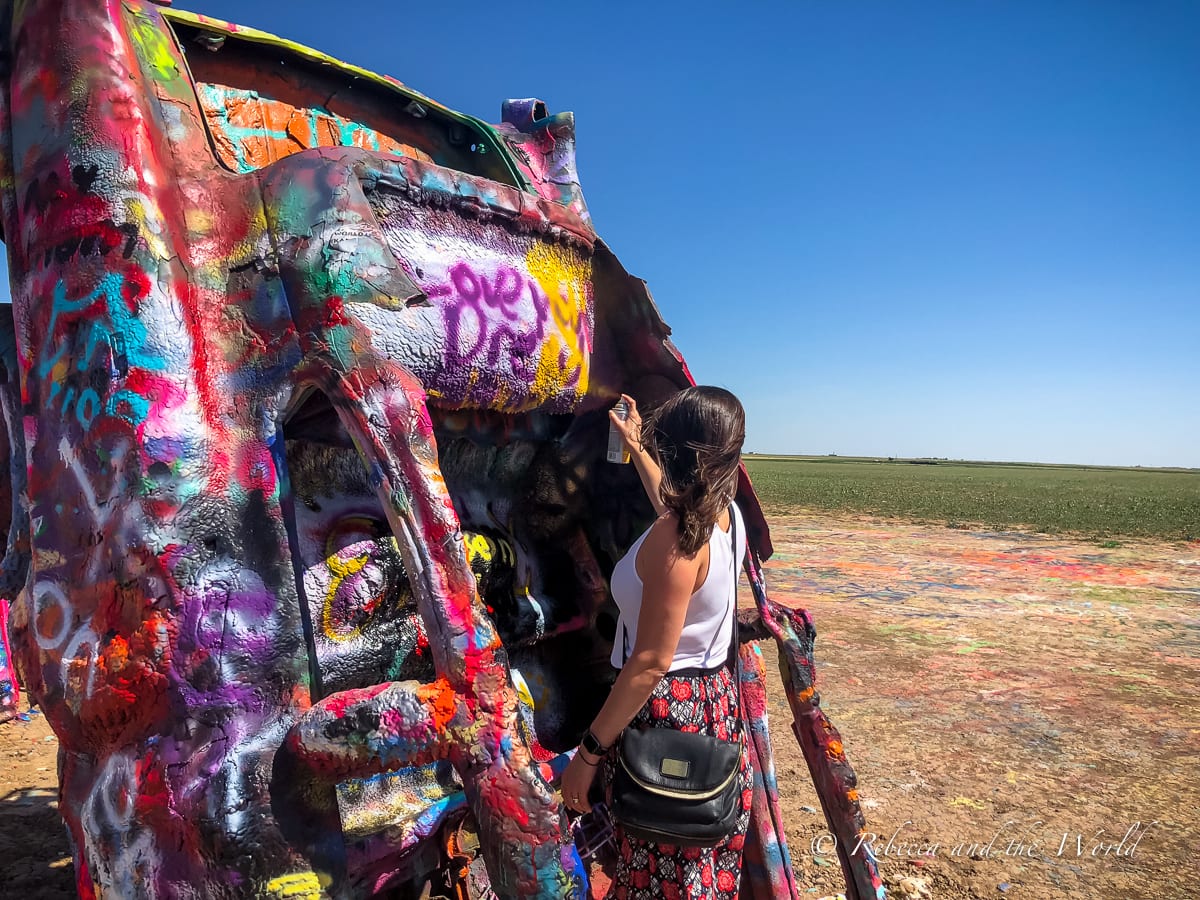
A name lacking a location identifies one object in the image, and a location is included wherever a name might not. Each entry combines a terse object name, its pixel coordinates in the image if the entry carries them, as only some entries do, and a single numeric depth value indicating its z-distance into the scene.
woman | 2.12
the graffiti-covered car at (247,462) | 1.81
